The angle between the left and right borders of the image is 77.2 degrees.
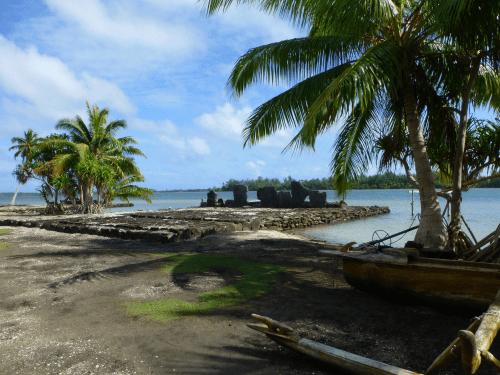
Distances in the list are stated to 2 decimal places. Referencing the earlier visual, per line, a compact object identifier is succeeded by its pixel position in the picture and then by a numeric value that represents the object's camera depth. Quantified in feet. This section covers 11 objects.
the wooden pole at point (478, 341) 6.80
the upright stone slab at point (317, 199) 96.37
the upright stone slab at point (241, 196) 105.50
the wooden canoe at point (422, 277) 11.85
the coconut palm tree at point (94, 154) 57.00
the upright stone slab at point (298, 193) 97.81
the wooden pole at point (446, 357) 7.19
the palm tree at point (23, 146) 108.77
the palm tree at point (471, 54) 15.33
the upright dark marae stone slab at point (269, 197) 101.24
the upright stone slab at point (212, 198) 111.65
